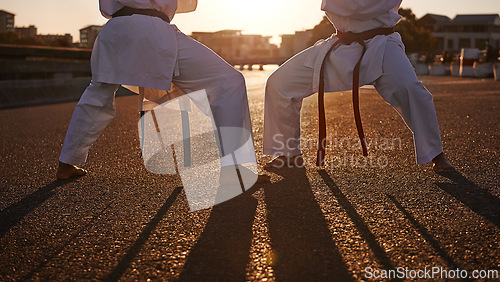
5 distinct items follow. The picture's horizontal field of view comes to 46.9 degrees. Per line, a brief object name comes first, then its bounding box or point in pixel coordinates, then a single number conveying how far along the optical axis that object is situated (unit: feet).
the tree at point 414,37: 217.62
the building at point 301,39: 291.58
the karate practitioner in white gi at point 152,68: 11.70
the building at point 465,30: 299.58
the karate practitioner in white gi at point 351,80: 12.32
